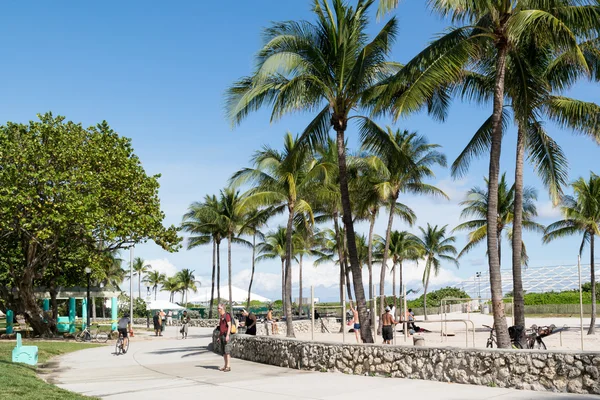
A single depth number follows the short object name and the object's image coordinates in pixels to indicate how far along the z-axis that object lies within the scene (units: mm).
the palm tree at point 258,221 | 37788
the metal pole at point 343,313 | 17511
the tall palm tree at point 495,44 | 14789
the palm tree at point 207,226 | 53969
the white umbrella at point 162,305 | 53119
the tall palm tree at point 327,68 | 19188
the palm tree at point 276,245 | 65375
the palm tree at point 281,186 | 31750
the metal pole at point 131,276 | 50266
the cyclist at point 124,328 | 24536
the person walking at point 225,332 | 16734
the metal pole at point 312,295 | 16273
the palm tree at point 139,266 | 113362
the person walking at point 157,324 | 38625
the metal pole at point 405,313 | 18531
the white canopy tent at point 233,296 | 66688
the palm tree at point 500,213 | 41316
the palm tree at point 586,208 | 37250
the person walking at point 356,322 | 27659
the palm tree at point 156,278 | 121750
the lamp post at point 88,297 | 33247
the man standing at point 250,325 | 23203
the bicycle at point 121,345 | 24775
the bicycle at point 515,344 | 17400
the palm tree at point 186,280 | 113688
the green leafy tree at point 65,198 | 28906
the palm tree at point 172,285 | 116188
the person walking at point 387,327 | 20891
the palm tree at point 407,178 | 35125
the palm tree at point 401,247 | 61719
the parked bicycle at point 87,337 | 33406
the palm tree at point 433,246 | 66375
